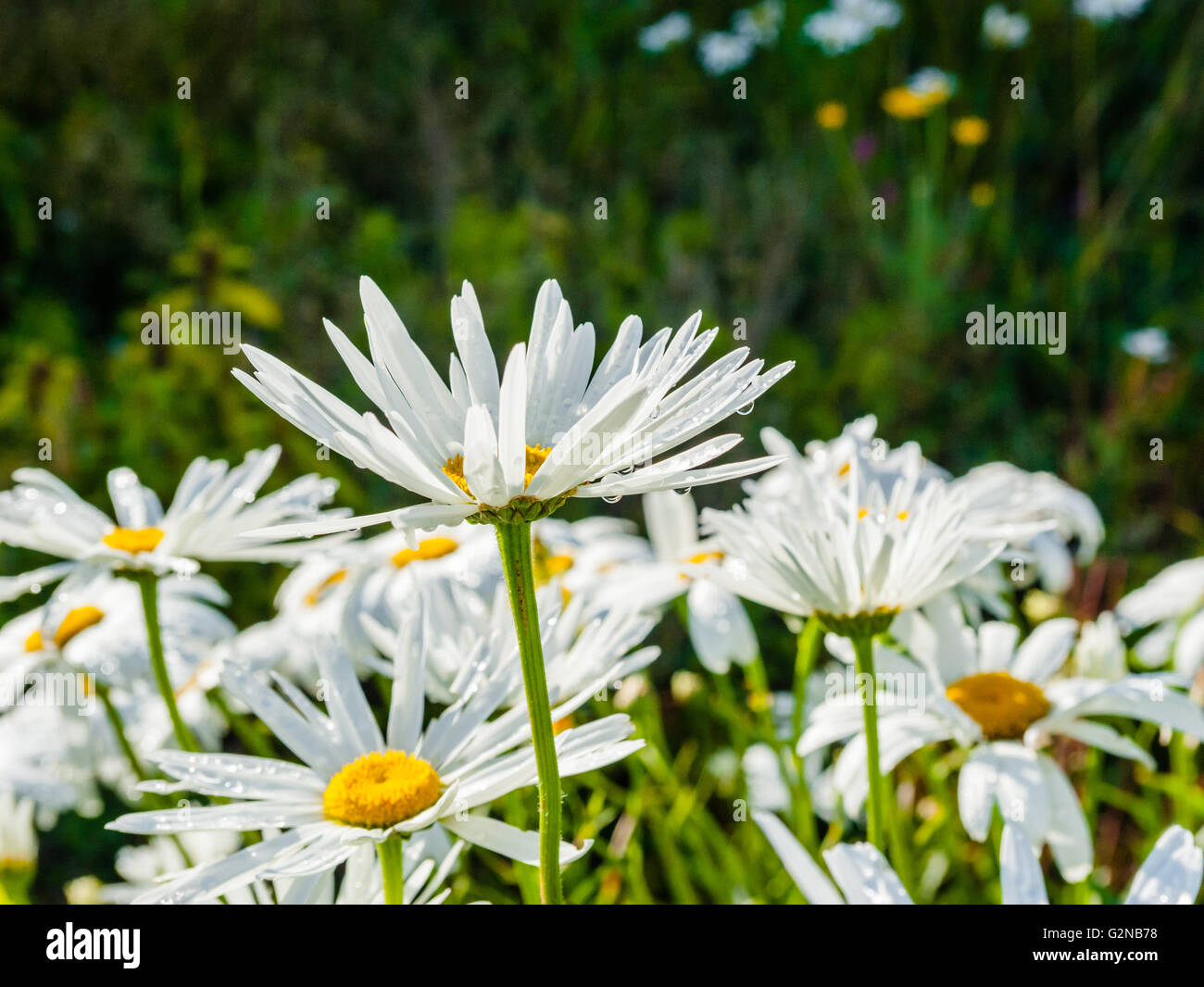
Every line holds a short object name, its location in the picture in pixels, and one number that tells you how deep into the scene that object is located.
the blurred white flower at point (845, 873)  0.34
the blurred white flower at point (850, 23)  1.18
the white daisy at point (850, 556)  0.36
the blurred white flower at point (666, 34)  1.21
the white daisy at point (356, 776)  0.33
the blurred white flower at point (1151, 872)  0.34
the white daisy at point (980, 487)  0.40
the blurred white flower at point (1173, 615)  0.49
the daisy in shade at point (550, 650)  0.36
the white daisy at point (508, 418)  0.31
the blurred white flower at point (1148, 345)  1.00
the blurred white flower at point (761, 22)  1.28
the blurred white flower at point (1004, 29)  1.22
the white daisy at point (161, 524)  0.40
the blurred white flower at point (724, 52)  1.23
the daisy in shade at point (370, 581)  0.49
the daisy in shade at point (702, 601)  0.47
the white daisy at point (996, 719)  0.39
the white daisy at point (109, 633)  0.46
